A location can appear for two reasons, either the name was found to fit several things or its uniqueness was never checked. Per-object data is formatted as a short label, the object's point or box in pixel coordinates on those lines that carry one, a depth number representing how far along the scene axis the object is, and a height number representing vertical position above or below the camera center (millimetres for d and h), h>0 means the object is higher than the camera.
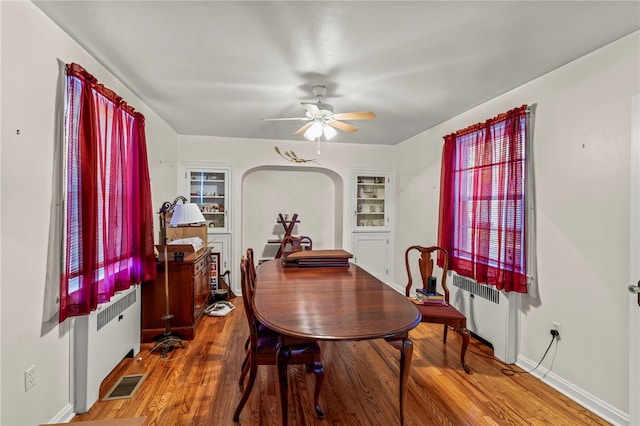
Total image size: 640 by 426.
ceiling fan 2484 +827
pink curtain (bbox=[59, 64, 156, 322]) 1852 +90
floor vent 2166 -1333
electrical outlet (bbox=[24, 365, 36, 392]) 1595 -902
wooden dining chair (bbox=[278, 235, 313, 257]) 3463 -478
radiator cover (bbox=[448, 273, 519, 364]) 2660 -960
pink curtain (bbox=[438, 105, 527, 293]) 2557 +125
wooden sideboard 3002 -915
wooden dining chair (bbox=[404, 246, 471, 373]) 2508 -856
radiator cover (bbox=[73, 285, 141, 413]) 1987 -985
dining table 1489 -563
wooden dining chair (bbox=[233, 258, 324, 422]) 1801 -864
